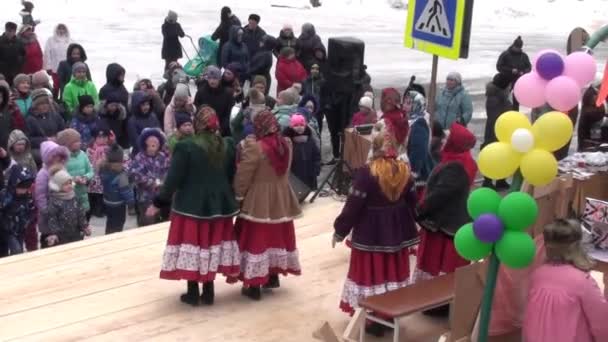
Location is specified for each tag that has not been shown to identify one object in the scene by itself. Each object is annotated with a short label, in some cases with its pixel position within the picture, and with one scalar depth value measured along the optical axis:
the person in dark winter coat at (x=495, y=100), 13.62
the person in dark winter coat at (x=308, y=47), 16.38
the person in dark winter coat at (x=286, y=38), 17.00
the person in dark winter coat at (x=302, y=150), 11.42
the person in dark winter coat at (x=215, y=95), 13.49
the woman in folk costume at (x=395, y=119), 8.09
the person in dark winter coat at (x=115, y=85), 13.05
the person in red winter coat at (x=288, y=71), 15.55
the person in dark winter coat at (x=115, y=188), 10.48
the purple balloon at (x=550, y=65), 6.27
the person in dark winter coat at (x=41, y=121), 11.57
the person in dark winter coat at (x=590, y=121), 13.12
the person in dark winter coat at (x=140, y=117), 12.23
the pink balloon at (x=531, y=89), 6.35
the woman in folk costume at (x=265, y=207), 8.10
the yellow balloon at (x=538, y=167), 6.00
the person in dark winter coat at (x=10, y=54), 15.26
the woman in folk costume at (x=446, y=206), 7.69
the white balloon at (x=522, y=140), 6.02
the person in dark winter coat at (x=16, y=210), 9.41
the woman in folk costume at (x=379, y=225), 7.40
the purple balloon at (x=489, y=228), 6.04
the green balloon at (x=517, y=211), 6.01
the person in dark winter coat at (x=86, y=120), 11.62
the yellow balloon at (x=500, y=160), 6.11
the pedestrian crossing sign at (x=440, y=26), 7.61
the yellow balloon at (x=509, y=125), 6.19
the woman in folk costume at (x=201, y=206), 7.90
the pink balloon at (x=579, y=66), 6.30
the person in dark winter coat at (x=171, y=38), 20.14
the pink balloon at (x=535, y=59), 6.38
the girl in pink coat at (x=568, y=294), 6.19
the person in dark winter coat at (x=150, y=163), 10.32
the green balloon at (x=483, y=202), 6.13
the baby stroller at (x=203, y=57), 18.84
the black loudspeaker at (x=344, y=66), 14.50
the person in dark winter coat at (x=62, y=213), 9.47
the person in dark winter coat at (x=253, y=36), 17.78
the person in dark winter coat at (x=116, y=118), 12.09
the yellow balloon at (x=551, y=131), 6.04
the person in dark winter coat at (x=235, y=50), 17.23
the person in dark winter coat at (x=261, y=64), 16.81
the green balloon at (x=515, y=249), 6.02
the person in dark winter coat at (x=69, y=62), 14.89
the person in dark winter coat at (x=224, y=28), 18.68
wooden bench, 7.32
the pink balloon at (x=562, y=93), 6.20
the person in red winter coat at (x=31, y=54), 15.79
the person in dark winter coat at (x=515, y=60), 15.13
